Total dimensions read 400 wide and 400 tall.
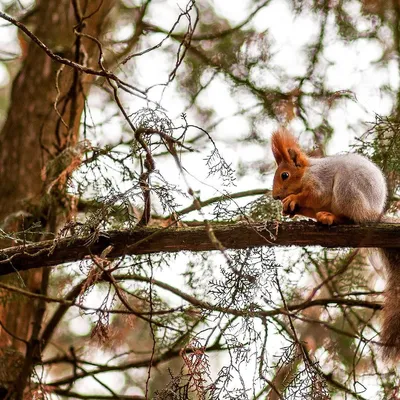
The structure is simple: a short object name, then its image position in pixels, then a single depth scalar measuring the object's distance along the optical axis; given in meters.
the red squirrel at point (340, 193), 4.85
